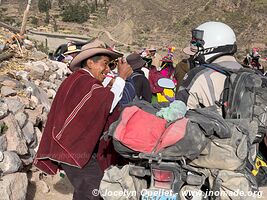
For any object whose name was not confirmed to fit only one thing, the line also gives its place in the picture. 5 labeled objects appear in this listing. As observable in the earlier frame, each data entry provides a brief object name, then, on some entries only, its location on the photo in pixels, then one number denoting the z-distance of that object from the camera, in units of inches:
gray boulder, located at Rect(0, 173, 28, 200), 161.0
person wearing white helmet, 107.7
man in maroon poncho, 116.0
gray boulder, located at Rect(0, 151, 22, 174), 174.2
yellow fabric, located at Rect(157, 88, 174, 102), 242.4
